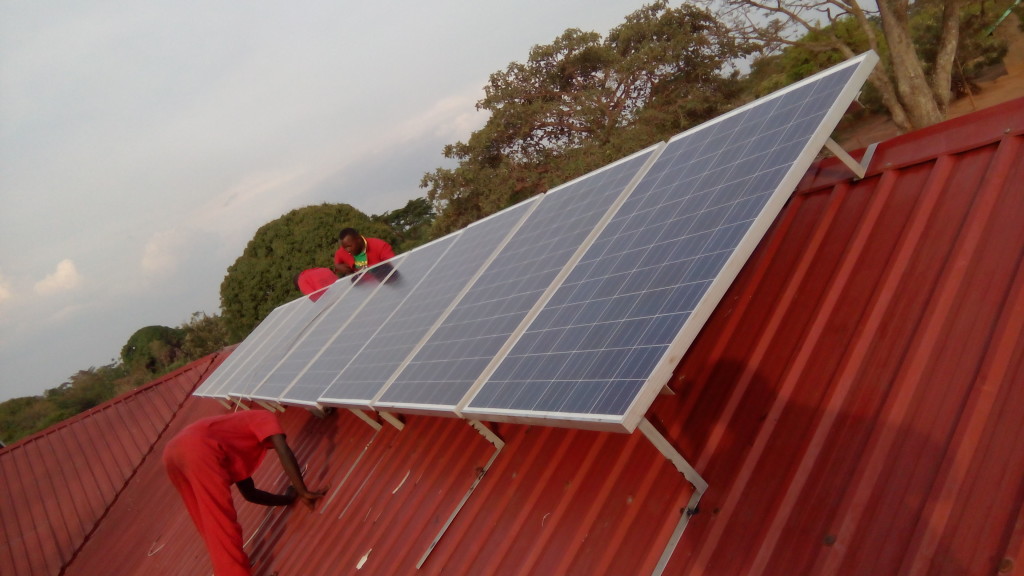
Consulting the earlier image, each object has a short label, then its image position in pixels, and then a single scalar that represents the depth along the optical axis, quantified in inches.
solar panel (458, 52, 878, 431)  125.4
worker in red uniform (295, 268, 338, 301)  498.0
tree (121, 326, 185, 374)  1688.0
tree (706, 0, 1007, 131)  802.2
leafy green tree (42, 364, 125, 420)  1845.5
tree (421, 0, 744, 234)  1013.8
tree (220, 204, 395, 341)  1221.7
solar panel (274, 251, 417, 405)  285.4
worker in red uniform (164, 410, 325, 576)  260.1
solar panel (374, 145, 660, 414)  185.5
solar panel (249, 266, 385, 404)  326.2
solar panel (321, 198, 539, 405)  236.8
